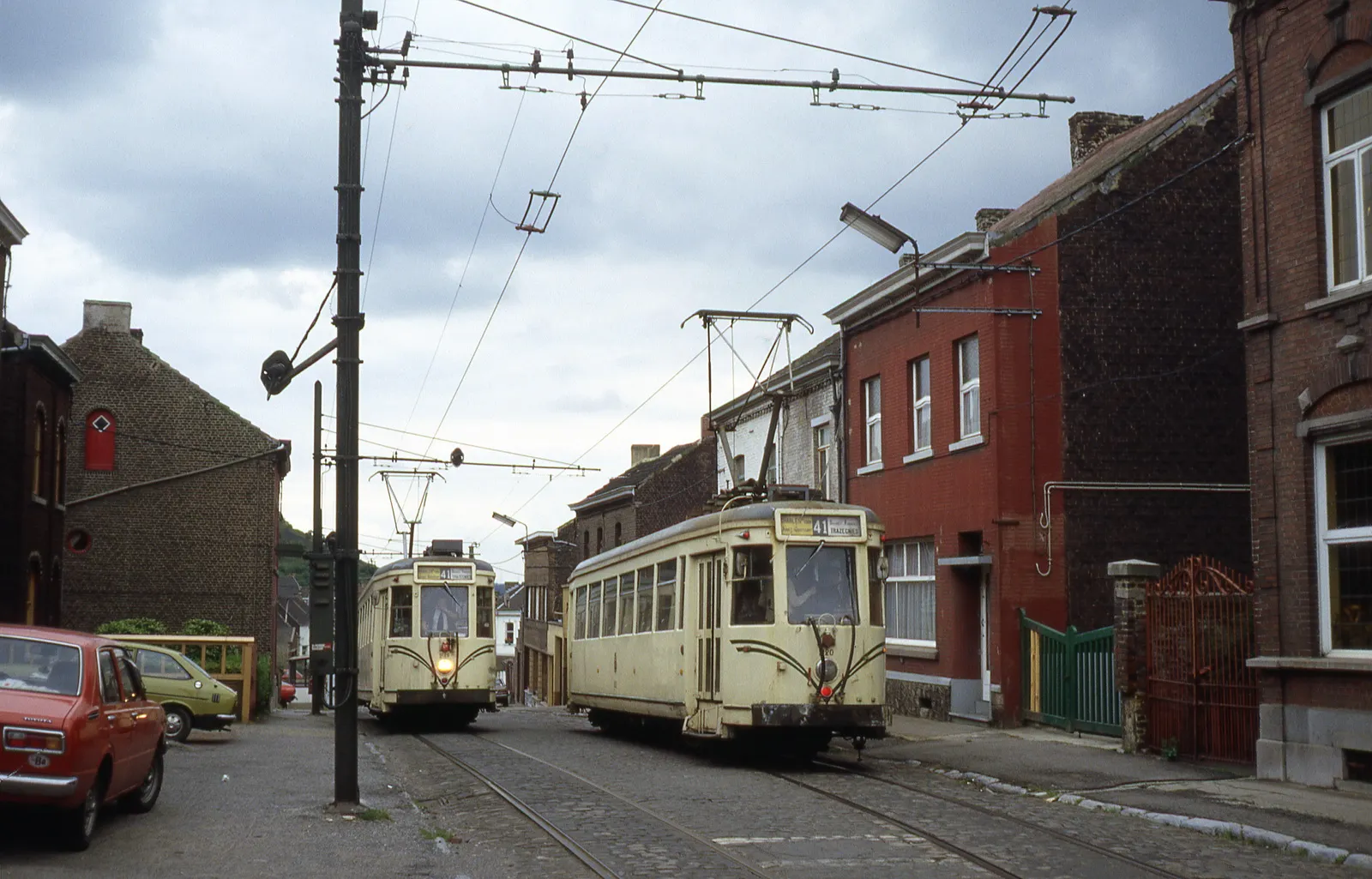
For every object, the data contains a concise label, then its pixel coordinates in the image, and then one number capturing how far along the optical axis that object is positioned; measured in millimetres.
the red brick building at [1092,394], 22438
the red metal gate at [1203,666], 16031
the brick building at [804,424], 30000
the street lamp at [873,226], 19312
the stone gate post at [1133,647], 17359
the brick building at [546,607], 57469
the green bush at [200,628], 36031
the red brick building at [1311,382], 14172
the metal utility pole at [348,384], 12789
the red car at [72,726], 9672
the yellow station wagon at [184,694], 21969
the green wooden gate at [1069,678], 19141
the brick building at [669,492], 49031
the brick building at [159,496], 40281
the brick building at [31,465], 27484
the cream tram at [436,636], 25906
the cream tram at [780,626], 16766
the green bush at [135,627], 34062
